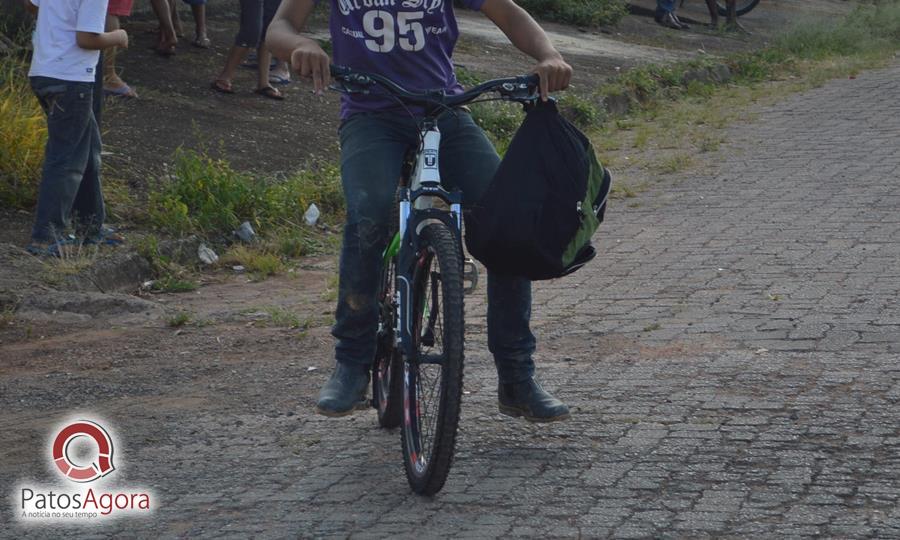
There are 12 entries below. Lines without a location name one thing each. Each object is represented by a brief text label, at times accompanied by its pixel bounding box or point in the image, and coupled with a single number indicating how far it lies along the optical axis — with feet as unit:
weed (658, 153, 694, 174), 61.02
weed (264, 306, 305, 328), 39.50
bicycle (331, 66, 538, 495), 25.11
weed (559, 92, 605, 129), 70.97
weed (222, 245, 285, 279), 46.52
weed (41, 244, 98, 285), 42.61
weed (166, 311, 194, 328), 39.68
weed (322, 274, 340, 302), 42.28
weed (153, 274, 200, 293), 44.51
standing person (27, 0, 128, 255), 44.18
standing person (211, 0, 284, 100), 61.30
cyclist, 27.31
